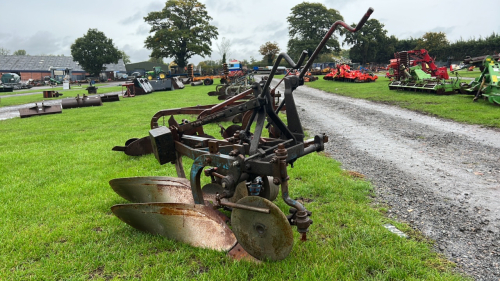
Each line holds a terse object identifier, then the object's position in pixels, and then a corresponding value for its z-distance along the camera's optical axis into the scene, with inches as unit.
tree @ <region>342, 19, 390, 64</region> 2341.3
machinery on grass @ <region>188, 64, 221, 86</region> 1372.7
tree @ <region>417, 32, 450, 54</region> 2093.8
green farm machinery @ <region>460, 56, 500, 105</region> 419.8
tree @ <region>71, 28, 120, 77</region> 2444.6
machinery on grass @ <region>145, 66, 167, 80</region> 1580.6
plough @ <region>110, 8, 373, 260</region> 102.2
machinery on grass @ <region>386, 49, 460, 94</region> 564.7
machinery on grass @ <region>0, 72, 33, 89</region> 1753.4
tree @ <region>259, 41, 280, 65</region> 2749.8
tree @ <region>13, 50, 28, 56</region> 5329.7
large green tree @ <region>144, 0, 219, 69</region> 2129.7
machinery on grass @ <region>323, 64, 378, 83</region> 1026.9
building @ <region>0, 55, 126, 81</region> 2677.2
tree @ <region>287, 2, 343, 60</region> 2472.9
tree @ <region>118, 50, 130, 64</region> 5347.4
